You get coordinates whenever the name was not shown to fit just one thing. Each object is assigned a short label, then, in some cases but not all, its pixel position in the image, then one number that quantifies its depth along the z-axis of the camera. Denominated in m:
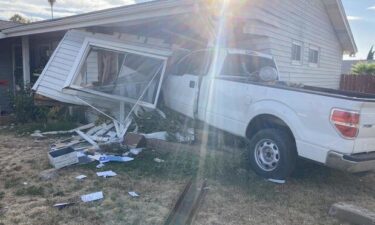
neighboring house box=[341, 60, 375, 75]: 41.83
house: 7.61
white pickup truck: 4.38
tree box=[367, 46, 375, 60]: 37.86
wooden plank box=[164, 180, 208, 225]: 4.01
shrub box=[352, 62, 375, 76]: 20.03
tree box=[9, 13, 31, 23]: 49.97
